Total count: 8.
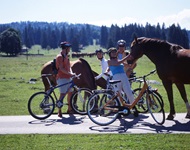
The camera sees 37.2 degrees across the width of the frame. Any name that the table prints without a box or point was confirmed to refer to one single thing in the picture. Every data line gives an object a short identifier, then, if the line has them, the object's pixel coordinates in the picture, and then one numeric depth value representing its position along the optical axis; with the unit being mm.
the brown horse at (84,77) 11609
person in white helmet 10367
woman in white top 10852
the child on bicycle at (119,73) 9023
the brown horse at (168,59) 8867
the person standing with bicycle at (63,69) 9859
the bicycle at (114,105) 8695
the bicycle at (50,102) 9609
